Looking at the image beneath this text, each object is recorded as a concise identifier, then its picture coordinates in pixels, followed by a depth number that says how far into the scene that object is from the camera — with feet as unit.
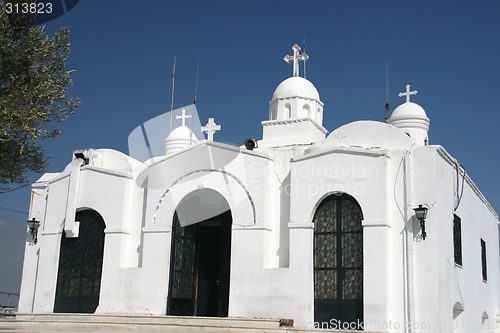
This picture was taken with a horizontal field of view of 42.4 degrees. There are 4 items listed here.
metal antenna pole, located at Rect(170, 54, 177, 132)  66.08
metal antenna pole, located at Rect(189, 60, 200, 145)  66.59
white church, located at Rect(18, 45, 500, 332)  46.26
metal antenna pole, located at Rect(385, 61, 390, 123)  64.90
